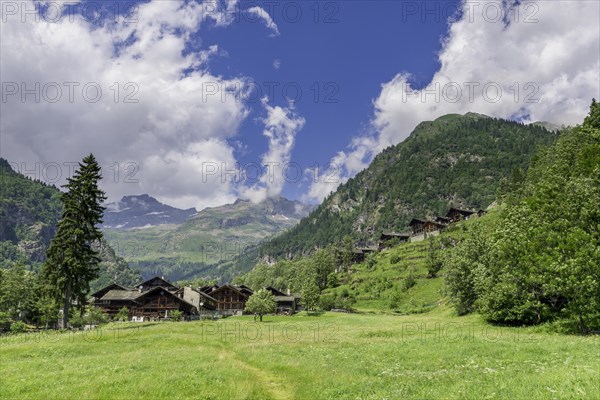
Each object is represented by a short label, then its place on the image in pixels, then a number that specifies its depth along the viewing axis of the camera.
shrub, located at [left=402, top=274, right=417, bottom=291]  123.31
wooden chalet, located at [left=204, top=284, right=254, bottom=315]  142.50
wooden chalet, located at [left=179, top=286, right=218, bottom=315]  124.89
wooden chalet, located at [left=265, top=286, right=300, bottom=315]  138.50
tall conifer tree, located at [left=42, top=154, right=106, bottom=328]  49.69
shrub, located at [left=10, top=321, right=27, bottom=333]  70.41
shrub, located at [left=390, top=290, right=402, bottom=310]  113.86
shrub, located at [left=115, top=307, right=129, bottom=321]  100.88
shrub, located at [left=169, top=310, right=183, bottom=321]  100.94
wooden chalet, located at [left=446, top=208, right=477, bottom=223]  192.95
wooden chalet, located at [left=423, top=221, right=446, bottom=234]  188.38
